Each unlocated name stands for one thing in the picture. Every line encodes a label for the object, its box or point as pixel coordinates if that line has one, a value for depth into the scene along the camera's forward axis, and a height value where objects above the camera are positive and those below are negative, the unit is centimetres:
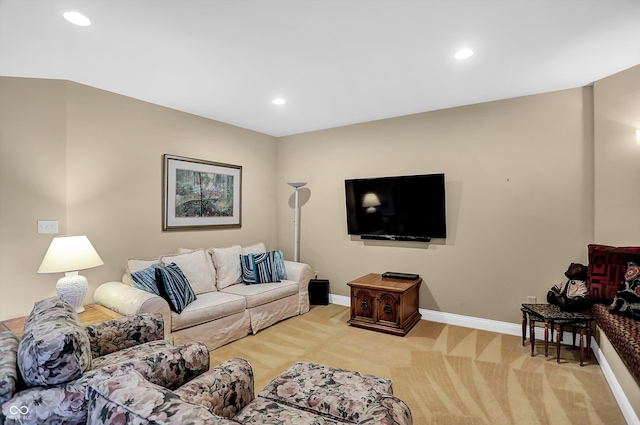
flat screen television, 400 +8
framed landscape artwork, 395 +25
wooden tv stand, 366 -109
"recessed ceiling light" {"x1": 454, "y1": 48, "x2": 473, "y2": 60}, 254 +130
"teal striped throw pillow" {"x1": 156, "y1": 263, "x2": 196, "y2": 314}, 307 -74
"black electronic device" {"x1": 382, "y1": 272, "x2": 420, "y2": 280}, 405 -80
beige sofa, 294 -94
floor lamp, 509 -31
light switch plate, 297 -13
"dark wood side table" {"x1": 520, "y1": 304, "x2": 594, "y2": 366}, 283 -95
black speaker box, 478 -119
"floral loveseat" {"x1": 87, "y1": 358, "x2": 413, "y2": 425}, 89 -85
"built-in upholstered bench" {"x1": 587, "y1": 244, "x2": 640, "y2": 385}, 203 -68
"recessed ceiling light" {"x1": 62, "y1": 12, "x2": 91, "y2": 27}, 205 +128
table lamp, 270 -44
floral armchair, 116 -65
